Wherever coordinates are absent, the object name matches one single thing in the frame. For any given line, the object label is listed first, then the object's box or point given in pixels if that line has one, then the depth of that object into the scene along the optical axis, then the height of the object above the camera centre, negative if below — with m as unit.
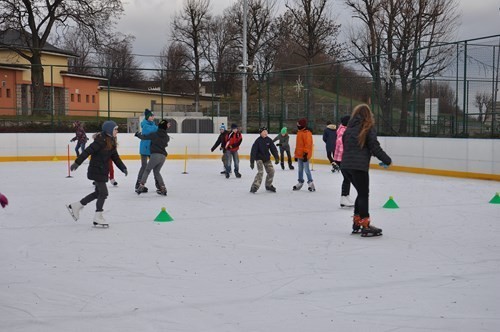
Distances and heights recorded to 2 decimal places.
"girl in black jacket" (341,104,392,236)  7.52 -0.22
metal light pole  26.98 +1.98
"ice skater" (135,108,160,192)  12.37 +0.02
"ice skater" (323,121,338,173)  16.81 -0.11
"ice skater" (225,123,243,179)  16.20 -0.33
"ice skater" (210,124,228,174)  16.66 -0.19
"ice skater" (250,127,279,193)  12.75 -0.50
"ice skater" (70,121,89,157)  20.97 -0.11
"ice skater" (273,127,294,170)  19.59 -0.27
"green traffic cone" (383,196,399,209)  10.42 -1.16
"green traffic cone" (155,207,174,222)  8.91 -1.17
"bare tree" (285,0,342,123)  38.34 +6.33
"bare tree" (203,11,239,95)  50.08 +7.29
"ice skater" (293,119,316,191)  12.52 -0.26
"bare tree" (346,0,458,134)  32.38 +5.80
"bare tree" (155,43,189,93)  30.59 +5.74
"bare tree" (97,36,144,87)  37.69 +5.41
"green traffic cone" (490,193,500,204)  11.05 -1.14
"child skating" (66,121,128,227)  8.22 -0.36
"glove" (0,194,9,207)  5.00 -0.54
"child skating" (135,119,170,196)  11.79 -0.23
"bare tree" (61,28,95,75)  63.50 +8.70
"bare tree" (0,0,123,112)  35.09 +6.65
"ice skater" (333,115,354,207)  9.92 -0.91
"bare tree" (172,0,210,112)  49.88 +8.31
